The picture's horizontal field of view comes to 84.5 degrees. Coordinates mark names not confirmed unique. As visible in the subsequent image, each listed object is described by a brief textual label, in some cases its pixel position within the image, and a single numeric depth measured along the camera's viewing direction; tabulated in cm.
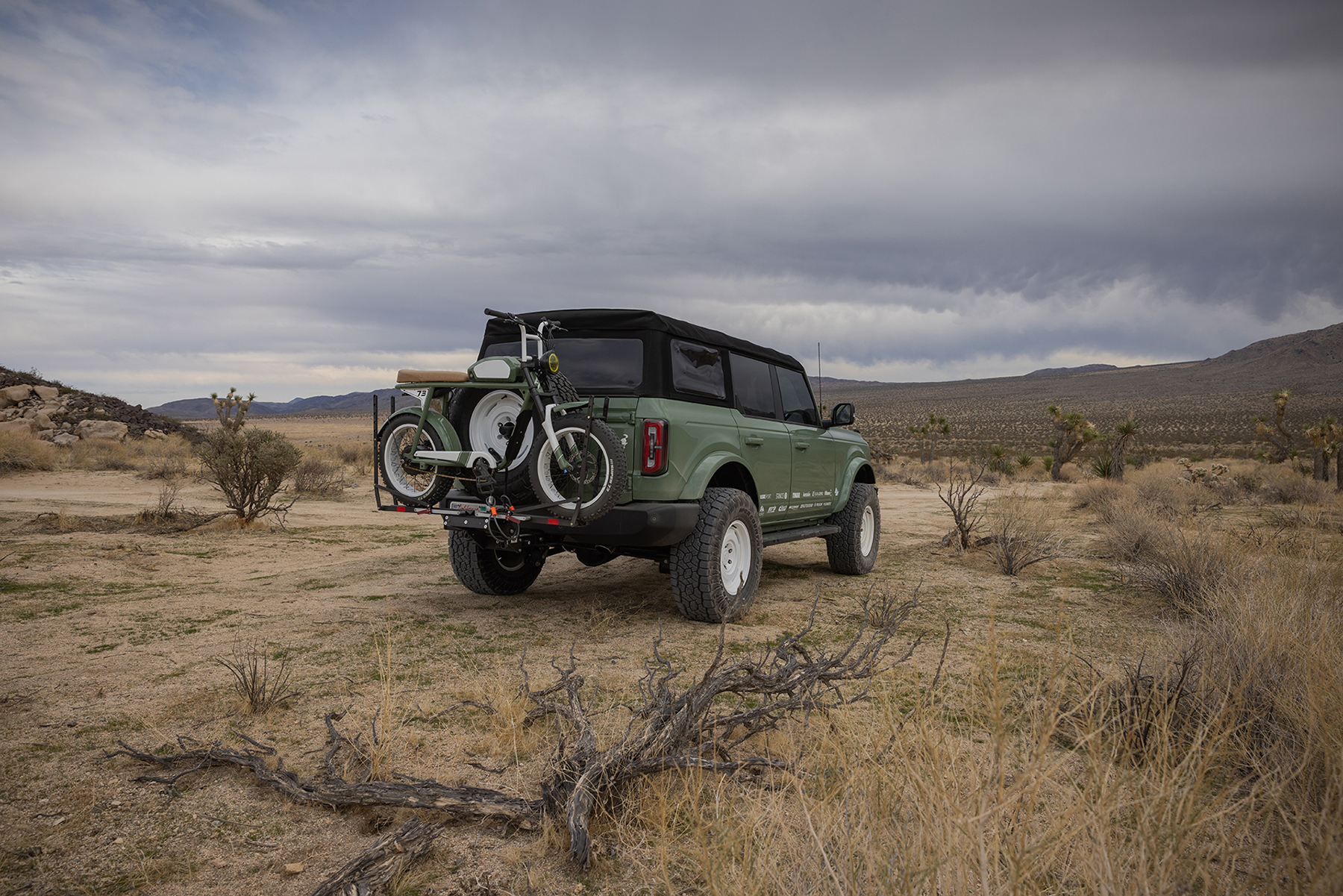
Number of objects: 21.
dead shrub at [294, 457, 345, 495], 1653
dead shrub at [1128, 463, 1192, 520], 1123
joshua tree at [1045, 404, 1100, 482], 2639
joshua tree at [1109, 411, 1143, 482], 1964
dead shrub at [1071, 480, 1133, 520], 1303
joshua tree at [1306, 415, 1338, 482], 1888
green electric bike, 483
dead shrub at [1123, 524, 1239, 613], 576
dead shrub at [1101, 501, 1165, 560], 837
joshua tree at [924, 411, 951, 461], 3153
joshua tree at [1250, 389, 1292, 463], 2357
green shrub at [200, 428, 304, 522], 1088
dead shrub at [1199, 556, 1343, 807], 259
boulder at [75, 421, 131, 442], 2647
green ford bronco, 497
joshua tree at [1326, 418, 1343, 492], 1898
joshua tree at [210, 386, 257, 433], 1866
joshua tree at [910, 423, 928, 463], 3419
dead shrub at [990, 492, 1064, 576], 820
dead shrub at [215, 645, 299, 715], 373
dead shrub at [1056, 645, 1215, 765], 282
